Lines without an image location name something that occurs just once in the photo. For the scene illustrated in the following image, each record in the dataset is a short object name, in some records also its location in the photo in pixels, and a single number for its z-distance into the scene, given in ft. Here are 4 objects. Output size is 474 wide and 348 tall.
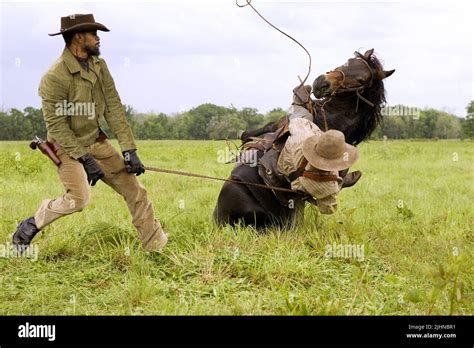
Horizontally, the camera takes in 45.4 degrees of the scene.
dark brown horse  18.25
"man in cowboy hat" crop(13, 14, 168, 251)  16.34
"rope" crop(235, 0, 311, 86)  17.09
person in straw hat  15.76
